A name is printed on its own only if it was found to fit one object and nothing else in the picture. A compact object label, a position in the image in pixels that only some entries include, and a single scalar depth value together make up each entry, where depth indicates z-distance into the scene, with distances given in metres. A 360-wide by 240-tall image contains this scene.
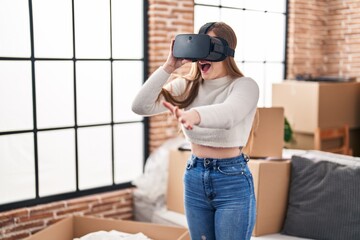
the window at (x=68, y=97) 2.92
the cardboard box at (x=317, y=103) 4.04
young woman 1.80
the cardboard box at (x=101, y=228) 2.70
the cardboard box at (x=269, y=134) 2.90
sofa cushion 2.61
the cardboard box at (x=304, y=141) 4.15
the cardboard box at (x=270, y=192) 2.77
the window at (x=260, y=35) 4.31
